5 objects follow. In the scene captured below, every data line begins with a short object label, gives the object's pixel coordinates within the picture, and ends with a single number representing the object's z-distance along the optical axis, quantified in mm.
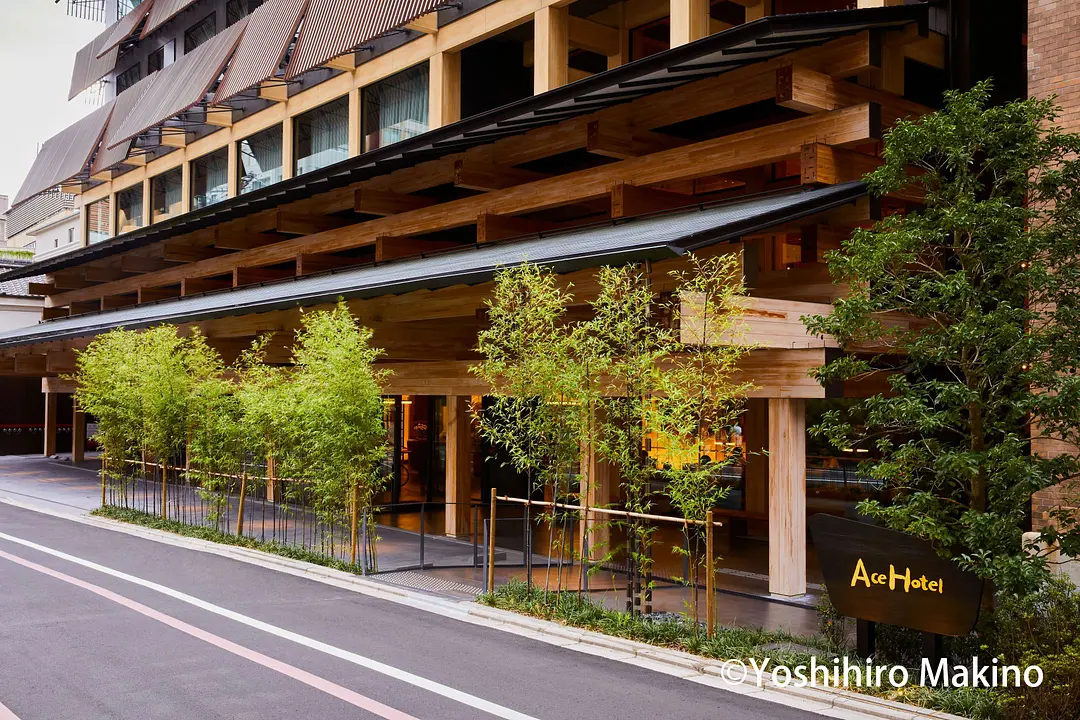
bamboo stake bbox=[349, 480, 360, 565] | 15316
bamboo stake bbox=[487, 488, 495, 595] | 12695
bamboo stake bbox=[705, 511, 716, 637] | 10030
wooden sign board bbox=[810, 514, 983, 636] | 8312
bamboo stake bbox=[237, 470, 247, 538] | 18125
